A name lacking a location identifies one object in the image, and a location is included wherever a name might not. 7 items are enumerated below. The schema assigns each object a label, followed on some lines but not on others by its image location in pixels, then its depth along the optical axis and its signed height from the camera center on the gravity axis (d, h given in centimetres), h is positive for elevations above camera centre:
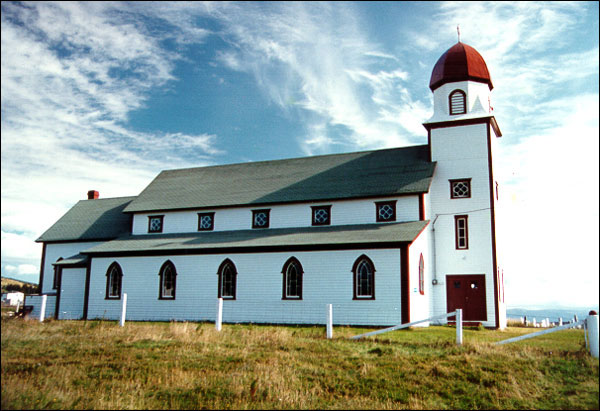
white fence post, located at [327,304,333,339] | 1883 -111
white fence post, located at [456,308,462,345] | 1702 -103
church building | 2611 +240
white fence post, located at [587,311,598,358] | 1233 -85
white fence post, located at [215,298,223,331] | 2133 -99
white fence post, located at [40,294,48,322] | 2228 -91
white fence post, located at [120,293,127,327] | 2382 -121
